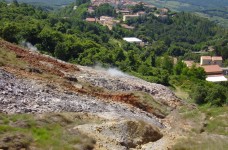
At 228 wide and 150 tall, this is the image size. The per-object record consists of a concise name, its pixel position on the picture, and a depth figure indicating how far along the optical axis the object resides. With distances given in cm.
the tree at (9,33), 4950
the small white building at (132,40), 16250
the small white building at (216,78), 10248
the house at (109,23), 18331
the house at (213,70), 11456
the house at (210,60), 14125
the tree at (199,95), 5322
